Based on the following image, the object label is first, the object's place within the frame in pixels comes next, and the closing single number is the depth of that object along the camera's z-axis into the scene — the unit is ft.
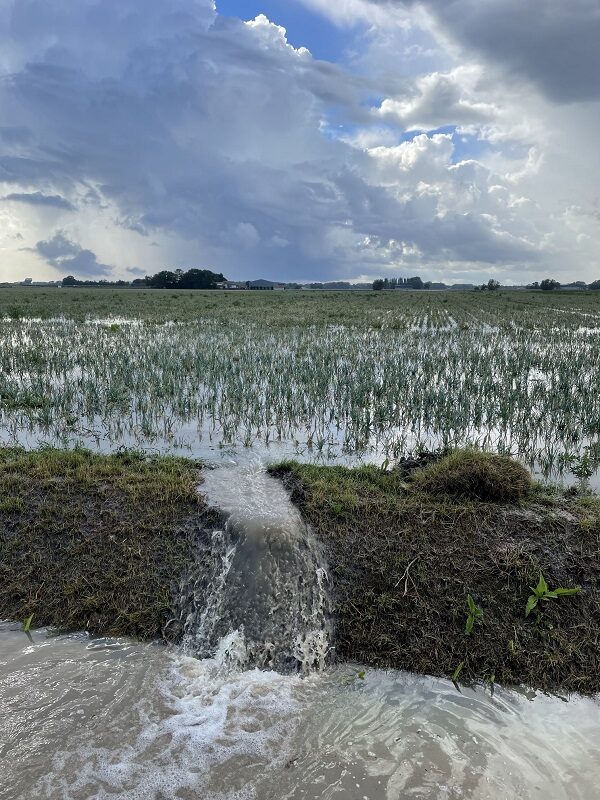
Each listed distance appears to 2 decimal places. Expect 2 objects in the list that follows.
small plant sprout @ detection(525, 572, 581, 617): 14.68
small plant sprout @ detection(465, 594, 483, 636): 14.32
